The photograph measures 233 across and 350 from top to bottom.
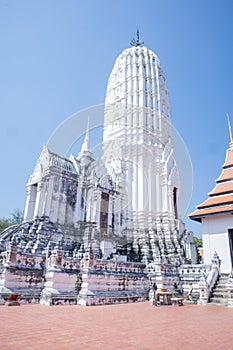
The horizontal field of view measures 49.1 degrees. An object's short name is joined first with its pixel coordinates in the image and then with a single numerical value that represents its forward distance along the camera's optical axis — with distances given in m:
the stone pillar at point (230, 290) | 10.99
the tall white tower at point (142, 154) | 25.14
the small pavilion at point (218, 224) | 14.84
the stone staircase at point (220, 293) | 11.60
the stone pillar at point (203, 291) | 11.95
